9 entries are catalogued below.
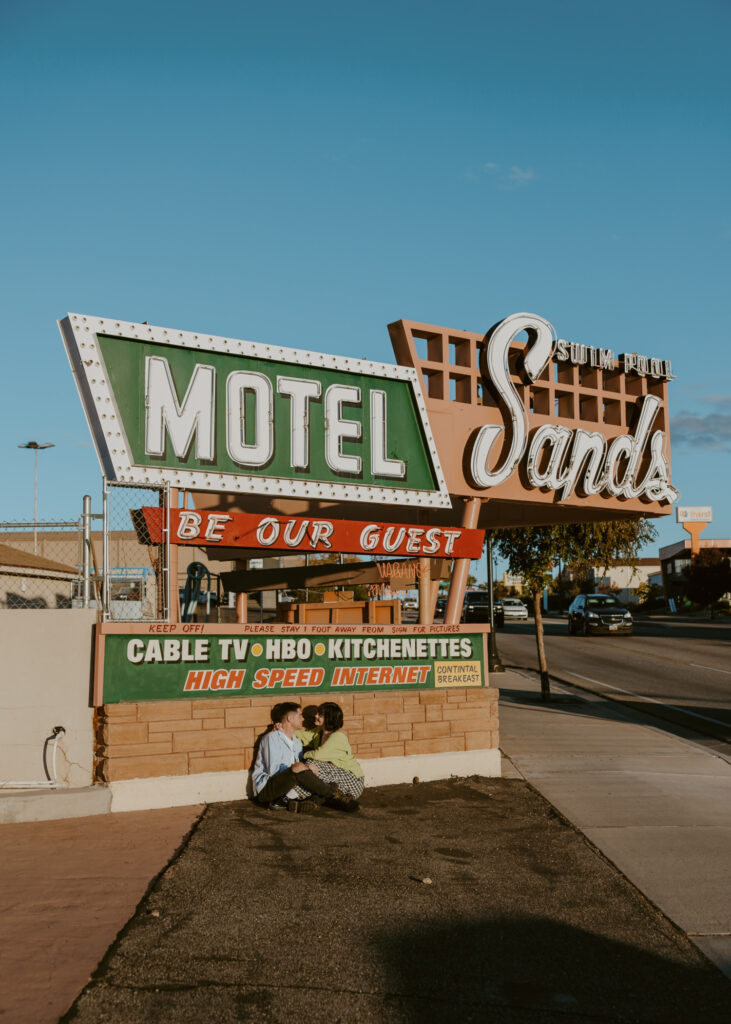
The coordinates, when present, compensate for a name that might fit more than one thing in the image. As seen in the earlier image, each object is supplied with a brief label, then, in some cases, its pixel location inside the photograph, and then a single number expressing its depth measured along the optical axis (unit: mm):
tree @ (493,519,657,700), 20031
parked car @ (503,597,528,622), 63469
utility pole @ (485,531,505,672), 25461
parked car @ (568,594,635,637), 41750
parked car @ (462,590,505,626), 45688
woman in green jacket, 10234
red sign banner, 10664
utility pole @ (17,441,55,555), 41388
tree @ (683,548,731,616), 66750
